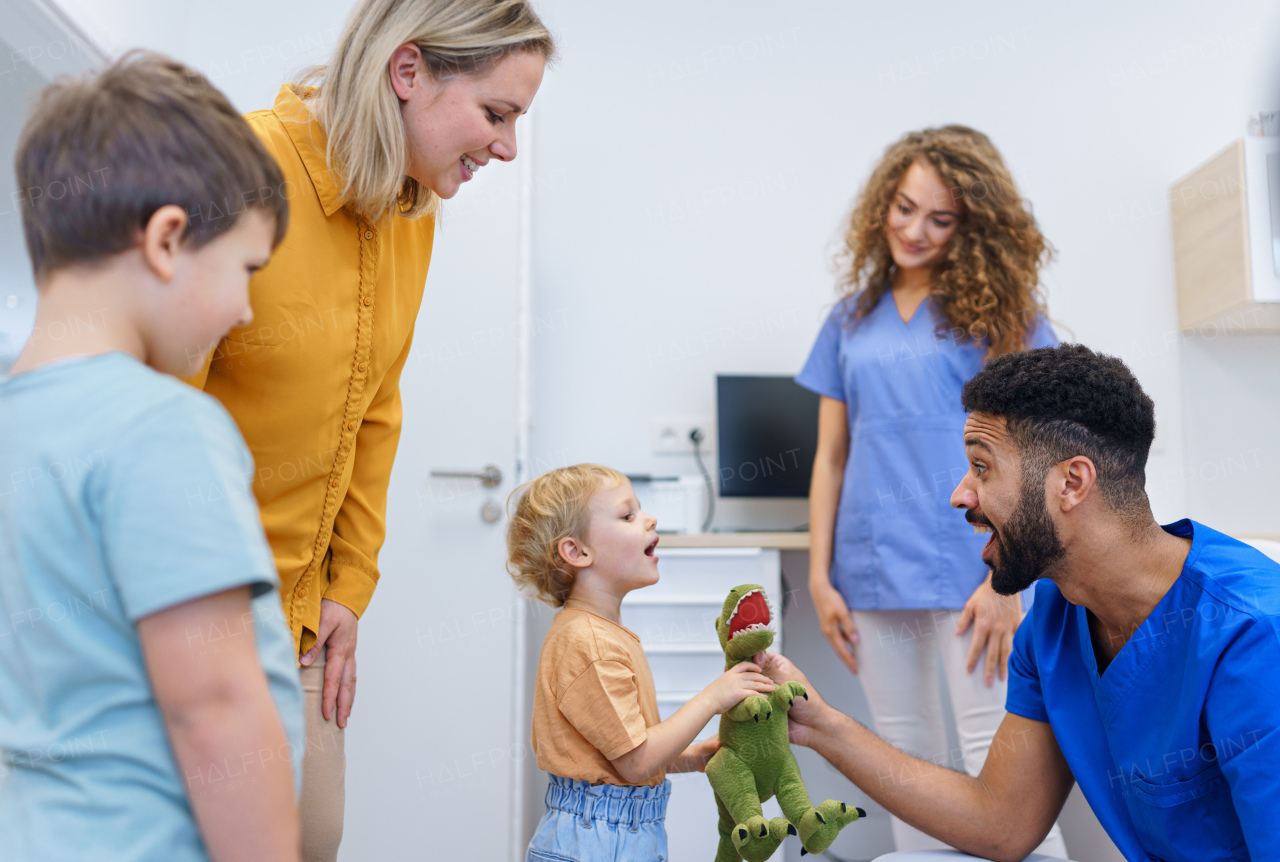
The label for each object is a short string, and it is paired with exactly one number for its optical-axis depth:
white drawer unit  2.06
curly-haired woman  1.73
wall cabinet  2.33
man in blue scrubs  0.95
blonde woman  0.95
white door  2.21
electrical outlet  2.63
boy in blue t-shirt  0.52
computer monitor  2.50
